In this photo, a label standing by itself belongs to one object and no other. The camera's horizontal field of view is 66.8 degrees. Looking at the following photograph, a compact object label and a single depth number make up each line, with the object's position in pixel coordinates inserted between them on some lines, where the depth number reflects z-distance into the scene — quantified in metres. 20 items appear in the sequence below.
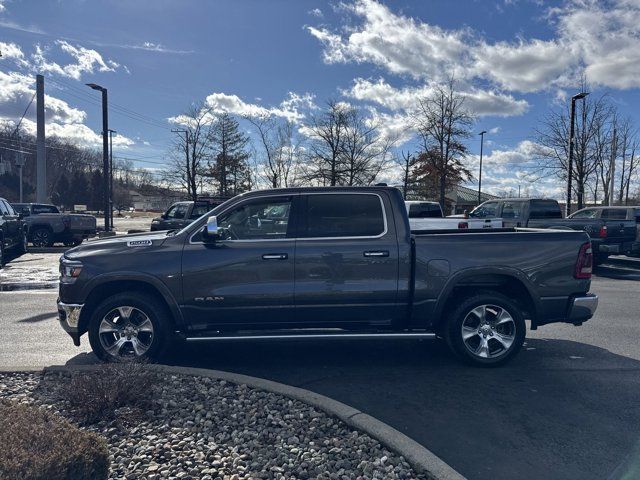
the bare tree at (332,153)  31.48
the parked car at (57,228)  18.52
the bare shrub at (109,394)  3.66
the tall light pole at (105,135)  24.78
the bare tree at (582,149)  24.16
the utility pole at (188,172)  31.23
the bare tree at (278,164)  34.12
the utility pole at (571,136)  21.19
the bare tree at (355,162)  31.72
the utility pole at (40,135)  26.77
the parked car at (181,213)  16.66
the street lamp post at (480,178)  37.25
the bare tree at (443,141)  29.41
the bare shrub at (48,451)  2.36
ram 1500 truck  5.06
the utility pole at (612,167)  30.19
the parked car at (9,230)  13.89
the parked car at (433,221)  10.06
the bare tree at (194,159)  31.40
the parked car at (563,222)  13.00
